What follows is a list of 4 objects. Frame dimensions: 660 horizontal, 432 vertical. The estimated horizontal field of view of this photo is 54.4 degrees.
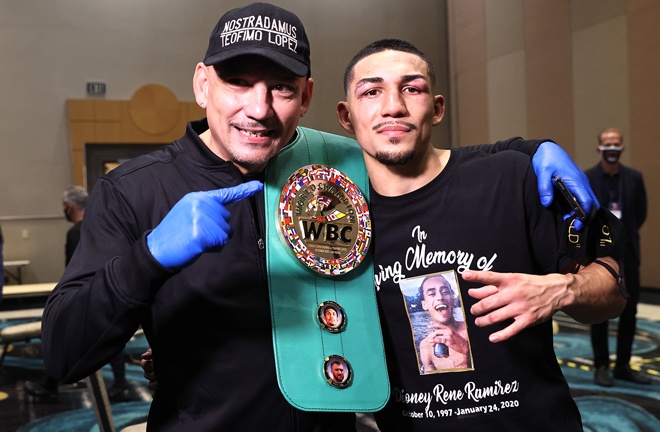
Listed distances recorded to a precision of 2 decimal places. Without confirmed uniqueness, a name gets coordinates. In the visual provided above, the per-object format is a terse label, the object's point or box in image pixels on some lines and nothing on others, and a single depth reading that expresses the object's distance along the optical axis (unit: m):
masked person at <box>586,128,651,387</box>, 4.27
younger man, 1.48
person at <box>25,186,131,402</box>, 4.43
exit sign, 9.45
